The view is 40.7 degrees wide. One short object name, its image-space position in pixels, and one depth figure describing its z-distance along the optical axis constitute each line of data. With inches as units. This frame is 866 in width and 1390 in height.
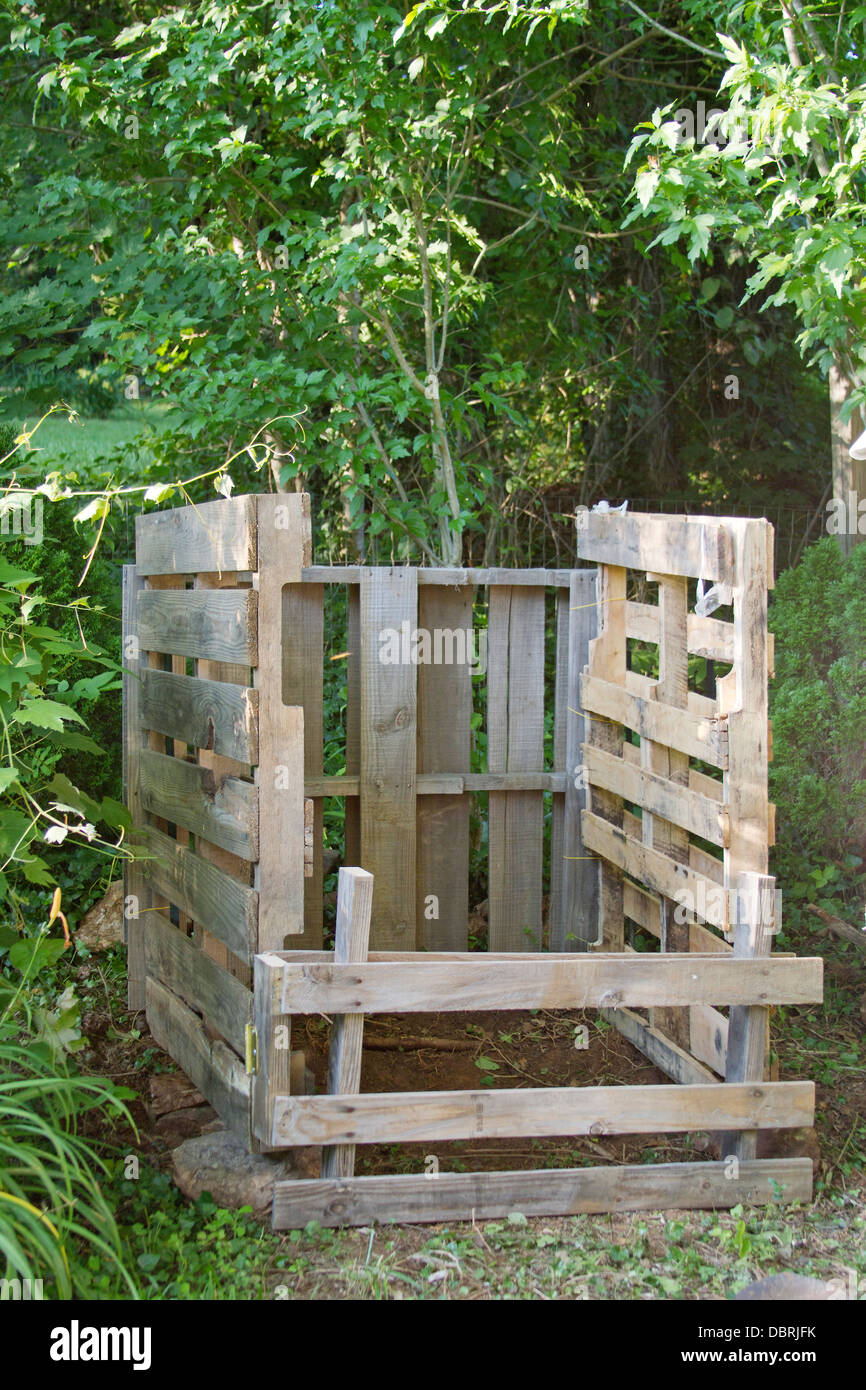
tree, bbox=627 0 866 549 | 166.9
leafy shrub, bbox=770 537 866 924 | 209.0
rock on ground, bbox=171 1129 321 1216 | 127.2
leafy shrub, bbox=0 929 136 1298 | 92.2
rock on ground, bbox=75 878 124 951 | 207.6
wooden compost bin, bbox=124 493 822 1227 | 126.9
